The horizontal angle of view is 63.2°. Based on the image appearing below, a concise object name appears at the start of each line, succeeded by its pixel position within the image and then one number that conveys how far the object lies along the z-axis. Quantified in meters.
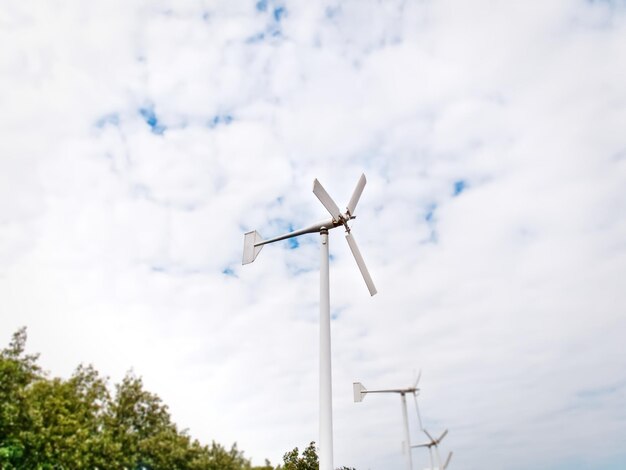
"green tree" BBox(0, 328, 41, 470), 33.31
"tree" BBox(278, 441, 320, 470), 44.91
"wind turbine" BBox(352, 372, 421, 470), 39.81
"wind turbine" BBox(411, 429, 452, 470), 65.50
